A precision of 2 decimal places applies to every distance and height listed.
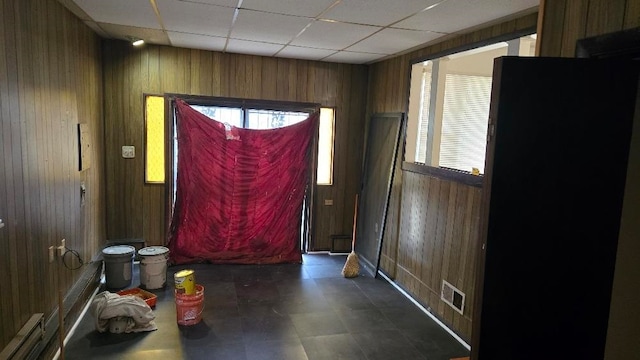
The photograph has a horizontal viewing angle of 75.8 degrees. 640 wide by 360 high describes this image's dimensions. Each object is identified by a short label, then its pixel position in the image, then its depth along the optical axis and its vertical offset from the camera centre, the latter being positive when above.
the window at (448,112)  4.02 +0.37
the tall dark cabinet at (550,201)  1.37 -0.16
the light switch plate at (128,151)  4.59 -0.17
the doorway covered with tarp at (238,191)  4.68 -0.59
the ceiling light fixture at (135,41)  4.22 +1.00
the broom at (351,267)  4.59 -1.37
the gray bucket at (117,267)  3.89 -1.25
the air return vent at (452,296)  3.31 -1.22
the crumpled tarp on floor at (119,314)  3.10 -1.35
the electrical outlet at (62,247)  2.96 -0.83
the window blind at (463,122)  4.10 +0.28
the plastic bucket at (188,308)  3.27 -1.35
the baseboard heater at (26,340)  2.09 -1.13
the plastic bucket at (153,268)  3.94 -1.26
